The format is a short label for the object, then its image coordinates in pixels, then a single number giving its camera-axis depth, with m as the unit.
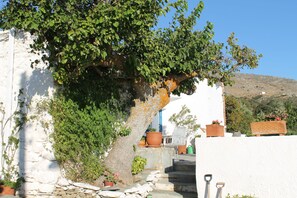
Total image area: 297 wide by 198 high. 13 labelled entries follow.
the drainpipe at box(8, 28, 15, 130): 9.33
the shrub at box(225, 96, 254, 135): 21.14
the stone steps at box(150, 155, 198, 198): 8.59
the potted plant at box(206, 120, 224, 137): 8.34
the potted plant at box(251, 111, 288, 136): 7.75
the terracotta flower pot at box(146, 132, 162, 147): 10.79
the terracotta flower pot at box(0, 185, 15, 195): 8.70
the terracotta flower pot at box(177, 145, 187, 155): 15.56
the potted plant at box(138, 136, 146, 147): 11.78
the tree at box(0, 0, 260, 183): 6.91
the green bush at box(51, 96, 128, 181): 8.78
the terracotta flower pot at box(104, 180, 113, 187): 8.58
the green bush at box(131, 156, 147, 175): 9.54
